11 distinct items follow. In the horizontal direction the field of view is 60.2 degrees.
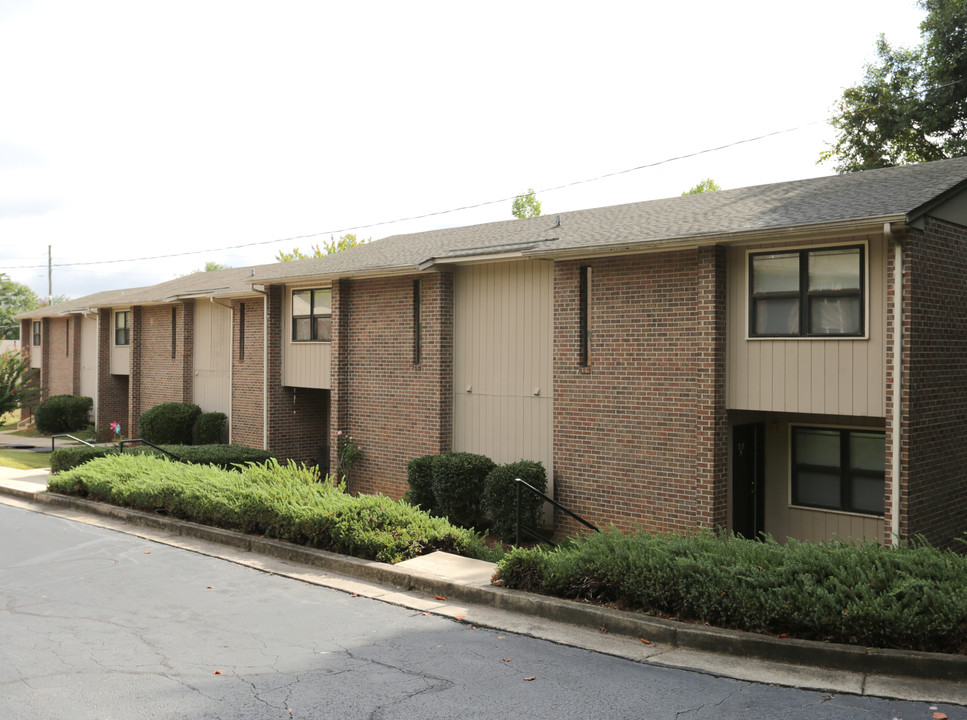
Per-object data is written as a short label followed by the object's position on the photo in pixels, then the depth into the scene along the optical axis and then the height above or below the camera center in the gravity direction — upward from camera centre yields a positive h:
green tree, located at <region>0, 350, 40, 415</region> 28.81 -0.67
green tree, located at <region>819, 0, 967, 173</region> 24.98 +8.25
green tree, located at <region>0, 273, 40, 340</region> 91.45 +8.29
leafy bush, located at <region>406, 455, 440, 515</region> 15.60 -2.14
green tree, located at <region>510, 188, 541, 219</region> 52.69 +10.33
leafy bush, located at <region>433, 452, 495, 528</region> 14.89 -2.14
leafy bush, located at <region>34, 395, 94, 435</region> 31.80 -1.82
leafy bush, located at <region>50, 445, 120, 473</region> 19.02 -2.07
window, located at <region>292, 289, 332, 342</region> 20.03 +1.27
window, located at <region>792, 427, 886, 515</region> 12.41 -1.52
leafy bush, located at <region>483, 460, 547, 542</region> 13.77 -2.14
